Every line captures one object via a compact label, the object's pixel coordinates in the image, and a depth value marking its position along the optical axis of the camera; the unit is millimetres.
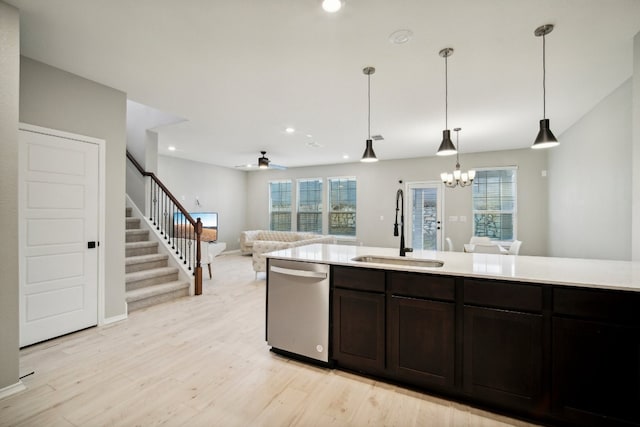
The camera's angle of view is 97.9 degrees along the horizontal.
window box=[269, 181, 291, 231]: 9477
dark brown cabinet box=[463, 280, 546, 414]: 1750
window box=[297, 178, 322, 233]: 8969
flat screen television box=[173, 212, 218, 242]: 7844
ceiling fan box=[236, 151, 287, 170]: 6551
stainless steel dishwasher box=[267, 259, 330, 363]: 2416
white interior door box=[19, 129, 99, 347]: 2686
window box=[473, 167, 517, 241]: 6430
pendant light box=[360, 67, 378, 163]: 2888
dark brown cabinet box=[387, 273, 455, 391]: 1976
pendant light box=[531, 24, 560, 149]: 2227
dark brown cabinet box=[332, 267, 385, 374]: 2207
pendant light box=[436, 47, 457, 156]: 2594
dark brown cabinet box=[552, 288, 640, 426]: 1562
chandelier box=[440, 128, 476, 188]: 5336
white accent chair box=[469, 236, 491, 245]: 5963
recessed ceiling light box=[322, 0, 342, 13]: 1938
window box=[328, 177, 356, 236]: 8469
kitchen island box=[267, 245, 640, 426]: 1600
